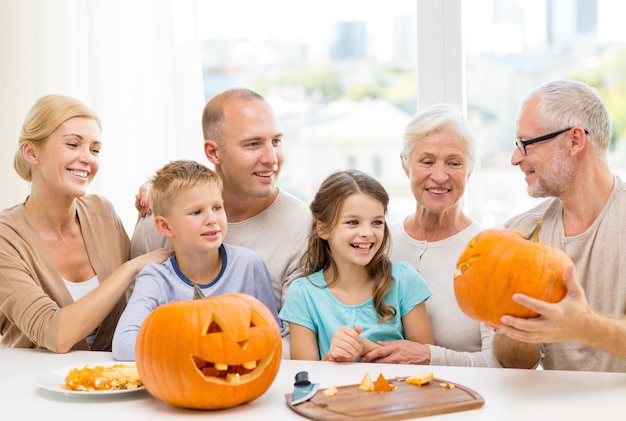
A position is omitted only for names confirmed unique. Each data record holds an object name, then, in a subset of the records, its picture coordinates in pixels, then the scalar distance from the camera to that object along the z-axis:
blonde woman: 2.31
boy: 2.29
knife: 1.69
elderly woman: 2.46
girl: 2.30
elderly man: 2.23
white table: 1.63
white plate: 1.79
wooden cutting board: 1.59
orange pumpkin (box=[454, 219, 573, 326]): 1.71
